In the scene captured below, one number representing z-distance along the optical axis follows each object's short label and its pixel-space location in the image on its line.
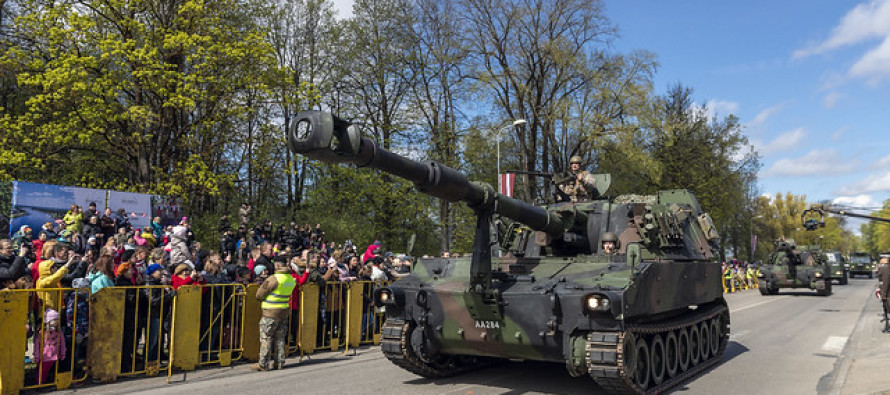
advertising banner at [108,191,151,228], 17.06
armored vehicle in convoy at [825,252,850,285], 39.31
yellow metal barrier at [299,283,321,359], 10.44
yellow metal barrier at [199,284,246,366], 9.42
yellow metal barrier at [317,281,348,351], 11.05
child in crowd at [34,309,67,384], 7.52
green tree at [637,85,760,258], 39.25
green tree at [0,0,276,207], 19.52
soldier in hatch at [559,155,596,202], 10.27
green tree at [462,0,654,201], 28.72
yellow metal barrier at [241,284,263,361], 9.83
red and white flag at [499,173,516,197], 21.89
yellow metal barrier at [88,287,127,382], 8.01
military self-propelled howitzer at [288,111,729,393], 6.38
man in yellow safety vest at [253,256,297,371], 9.05
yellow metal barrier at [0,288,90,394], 7.16
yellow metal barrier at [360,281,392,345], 12.03
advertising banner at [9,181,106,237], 14.83
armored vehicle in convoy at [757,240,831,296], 26.59
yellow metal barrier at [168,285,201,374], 8.84
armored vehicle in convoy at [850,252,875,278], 55.25
